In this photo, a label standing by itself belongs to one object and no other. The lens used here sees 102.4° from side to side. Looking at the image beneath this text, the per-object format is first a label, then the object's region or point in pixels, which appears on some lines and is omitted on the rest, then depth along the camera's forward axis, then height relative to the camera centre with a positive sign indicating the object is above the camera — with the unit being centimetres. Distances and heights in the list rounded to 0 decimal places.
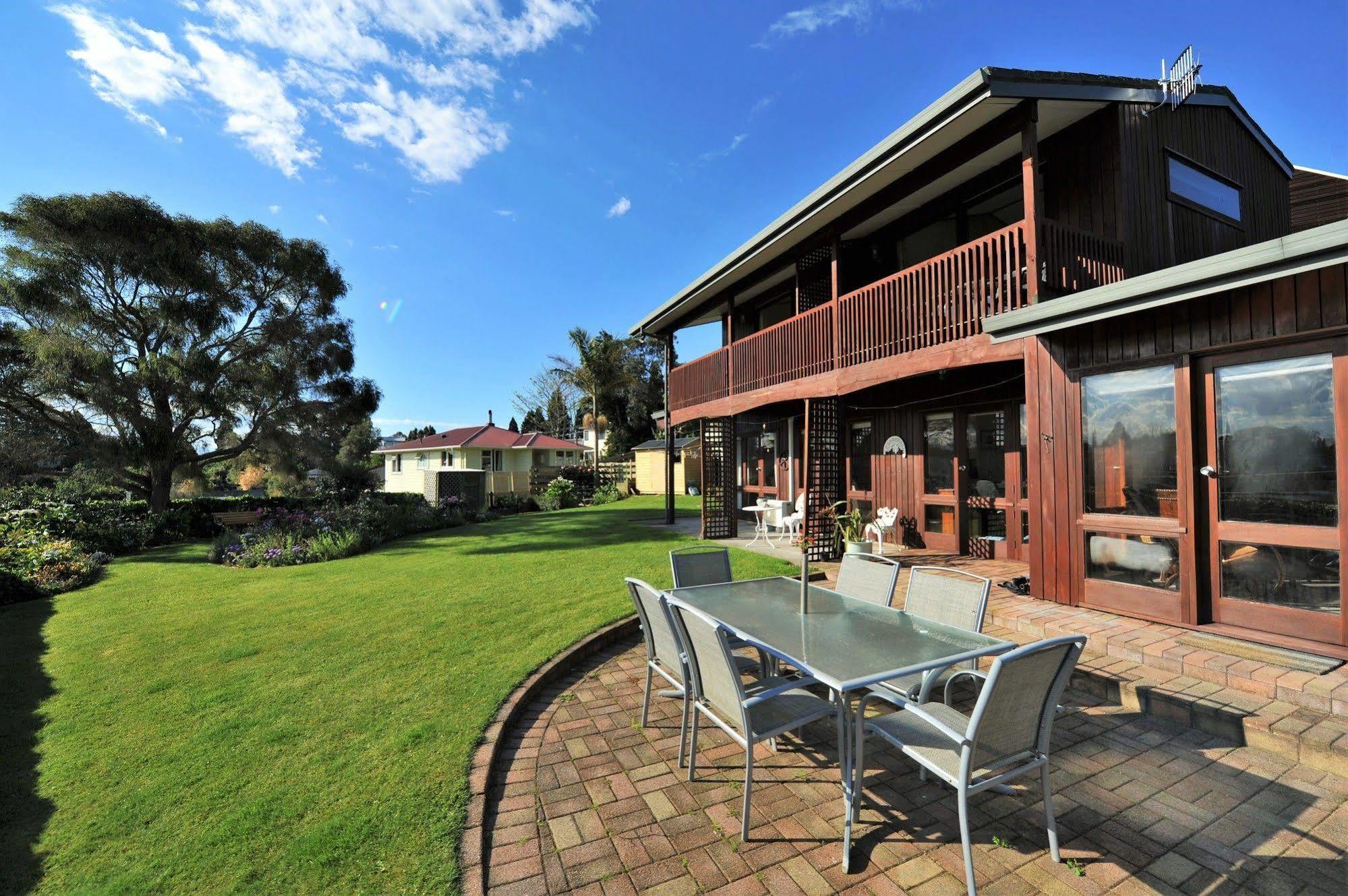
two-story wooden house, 385 +117
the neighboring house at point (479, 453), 3197 +90
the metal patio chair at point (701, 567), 433 -82
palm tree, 3259 +624
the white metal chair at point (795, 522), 869 -96
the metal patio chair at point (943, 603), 309 -85
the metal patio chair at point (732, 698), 242 -115
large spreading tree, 1327 +384
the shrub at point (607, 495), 2177 -117
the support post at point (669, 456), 1340 +26
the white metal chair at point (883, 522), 781 -83
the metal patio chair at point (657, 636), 300 -100
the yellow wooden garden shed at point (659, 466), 2456 +4
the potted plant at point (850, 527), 780 -91
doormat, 343 -129
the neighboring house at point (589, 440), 3606 +201
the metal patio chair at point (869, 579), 372 -82
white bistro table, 1012 -127
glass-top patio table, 240 -92
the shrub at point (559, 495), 1973 -103
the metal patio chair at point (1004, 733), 200 -106
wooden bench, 1377 -127
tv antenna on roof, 633 +455
